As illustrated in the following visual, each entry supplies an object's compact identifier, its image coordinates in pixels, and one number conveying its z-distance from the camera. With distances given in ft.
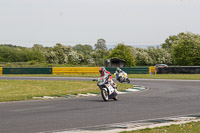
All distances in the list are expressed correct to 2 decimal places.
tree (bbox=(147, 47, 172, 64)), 415.74
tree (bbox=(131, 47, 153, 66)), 421.75
